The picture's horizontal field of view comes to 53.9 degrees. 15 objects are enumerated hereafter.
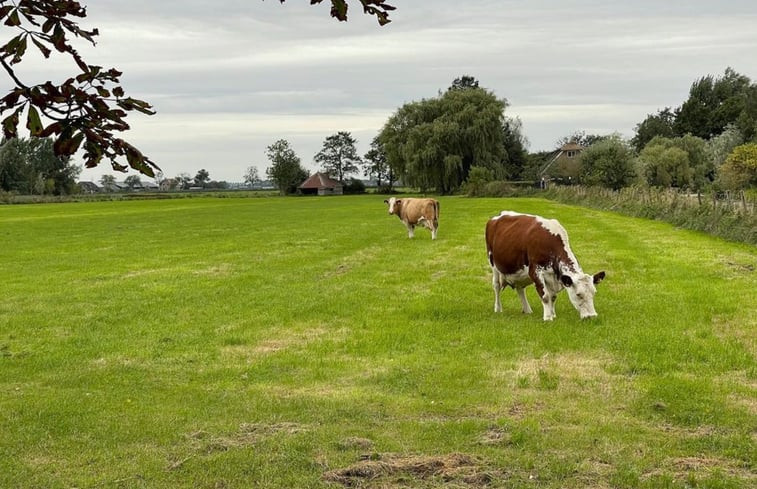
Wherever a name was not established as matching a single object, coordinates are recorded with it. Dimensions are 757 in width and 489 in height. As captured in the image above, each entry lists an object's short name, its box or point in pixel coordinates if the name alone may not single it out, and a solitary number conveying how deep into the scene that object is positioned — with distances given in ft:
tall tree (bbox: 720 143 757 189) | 195.72
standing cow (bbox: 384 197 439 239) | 88.22
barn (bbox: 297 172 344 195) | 425.03
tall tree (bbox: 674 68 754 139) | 329.93
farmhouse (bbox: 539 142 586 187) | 298.76
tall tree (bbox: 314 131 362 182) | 482.69
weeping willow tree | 259.80
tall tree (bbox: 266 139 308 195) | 434.71
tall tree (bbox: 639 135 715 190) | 251.05
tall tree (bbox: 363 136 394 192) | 435.94
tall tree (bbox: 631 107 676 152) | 362.53
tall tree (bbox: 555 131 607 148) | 456.45
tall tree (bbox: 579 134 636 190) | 212.84
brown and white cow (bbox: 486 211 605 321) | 37.70
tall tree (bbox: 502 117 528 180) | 307.17
